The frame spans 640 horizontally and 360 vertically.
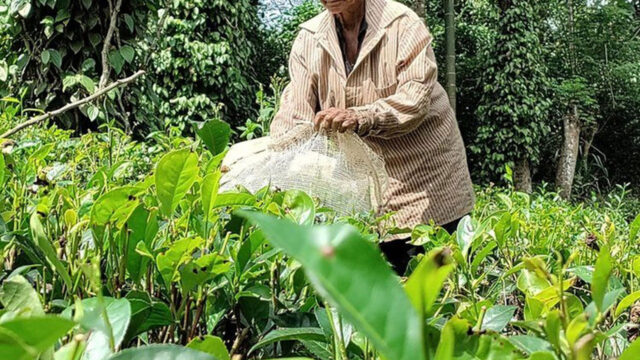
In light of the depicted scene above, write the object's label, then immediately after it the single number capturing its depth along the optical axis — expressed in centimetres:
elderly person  203
